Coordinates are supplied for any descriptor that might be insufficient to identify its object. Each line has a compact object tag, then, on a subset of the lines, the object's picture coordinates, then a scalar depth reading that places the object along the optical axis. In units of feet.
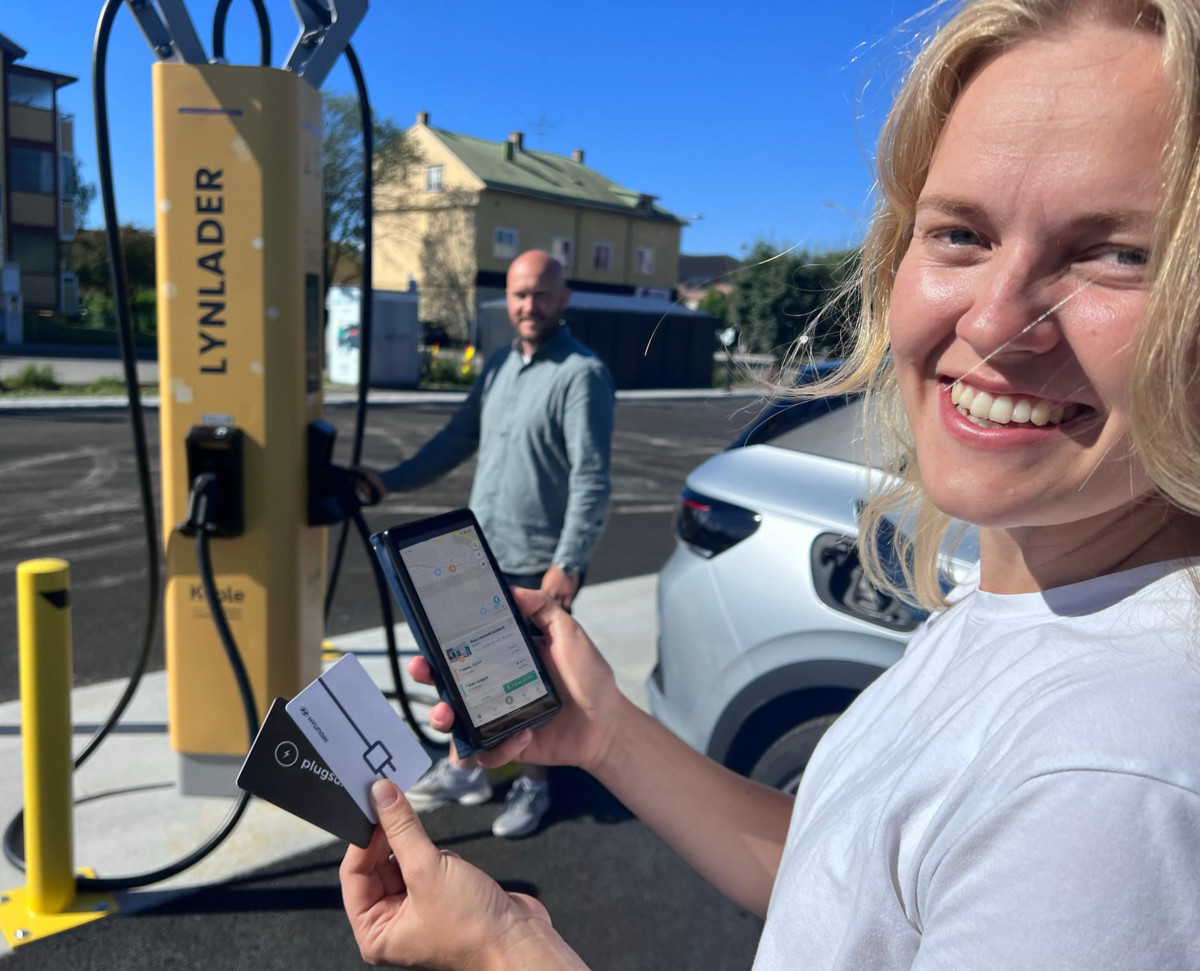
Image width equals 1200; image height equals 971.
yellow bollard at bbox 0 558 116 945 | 8.79
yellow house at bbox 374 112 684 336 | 114.93
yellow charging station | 9.70
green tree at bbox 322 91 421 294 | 102.58
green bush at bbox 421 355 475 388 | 85.56
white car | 8.21
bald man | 11.23
